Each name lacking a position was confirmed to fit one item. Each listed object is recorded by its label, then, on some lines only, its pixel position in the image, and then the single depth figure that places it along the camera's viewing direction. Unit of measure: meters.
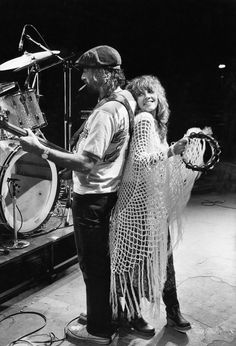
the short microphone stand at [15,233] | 3.28
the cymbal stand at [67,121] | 3.92
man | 2.00
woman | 2.20
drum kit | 3.38
